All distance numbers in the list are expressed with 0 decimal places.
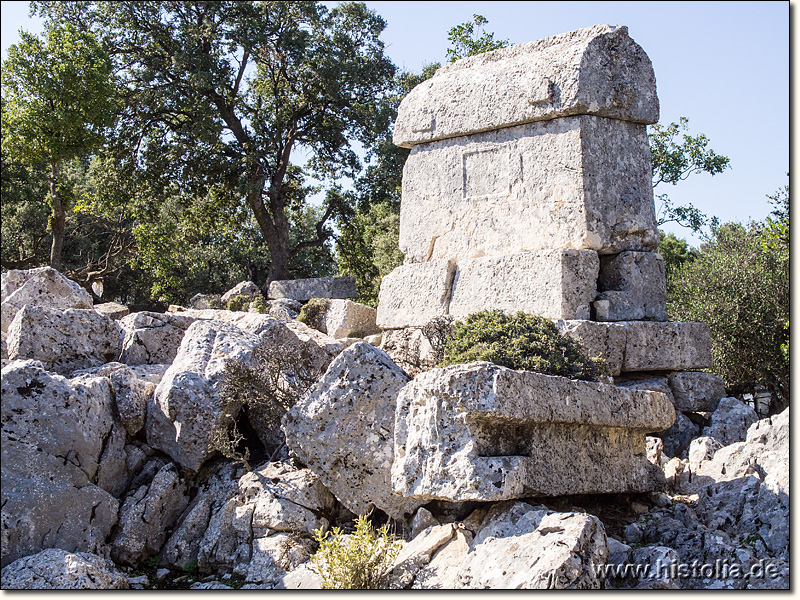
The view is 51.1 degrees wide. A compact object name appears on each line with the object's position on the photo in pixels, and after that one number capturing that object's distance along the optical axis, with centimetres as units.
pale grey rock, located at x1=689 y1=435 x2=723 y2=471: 734
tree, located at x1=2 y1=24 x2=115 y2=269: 1348
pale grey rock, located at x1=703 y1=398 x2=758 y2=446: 789
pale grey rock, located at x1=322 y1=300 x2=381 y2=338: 1046
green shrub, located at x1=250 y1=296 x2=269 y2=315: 1250
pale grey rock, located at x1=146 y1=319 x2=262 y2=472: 694
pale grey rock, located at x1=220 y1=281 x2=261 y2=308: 1410
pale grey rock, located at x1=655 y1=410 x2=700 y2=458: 804
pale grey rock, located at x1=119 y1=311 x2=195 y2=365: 806
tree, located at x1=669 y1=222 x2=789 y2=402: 1151
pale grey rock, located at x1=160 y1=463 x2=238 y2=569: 646
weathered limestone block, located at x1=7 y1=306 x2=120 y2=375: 712
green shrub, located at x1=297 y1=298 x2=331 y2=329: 1101
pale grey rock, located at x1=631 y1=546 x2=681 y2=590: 512
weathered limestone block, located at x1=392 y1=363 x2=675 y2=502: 559
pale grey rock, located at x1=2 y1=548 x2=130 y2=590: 535
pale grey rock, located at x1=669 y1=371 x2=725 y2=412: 821
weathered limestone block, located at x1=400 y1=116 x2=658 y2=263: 818
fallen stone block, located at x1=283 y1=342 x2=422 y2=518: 652
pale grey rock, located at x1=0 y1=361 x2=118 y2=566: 583
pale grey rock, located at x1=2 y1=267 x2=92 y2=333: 773
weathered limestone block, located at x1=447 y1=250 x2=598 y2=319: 788
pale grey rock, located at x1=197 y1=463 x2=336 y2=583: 622
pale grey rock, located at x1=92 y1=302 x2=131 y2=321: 1030
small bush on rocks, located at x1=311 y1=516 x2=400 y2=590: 544
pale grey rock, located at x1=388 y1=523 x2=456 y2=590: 561
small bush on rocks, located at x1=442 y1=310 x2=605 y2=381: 635
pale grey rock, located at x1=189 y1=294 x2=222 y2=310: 1415
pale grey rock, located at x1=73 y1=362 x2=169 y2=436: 696
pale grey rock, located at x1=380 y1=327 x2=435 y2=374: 827
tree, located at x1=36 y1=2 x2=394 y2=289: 1662
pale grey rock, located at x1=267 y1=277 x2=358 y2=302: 1400
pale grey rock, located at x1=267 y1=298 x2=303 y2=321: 1166
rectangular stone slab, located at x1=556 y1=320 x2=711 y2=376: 771
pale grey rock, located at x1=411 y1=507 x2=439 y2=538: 624
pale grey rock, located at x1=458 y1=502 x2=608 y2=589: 487
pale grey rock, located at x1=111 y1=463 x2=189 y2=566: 639
